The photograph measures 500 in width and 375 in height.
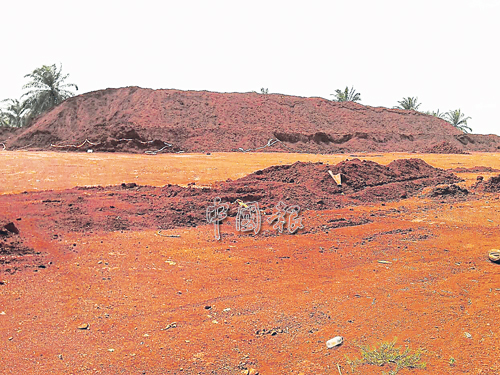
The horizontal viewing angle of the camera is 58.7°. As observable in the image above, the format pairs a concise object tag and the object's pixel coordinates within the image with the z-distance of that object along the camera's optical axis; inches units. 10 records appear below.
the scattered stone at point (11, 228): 271.3
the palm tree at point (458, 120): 2081.7
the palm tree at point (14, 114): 1934.5
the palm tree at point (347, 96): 2111.8
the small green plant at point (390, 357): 130.7
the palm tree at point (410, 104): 2110.0
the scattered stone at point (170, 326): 159.1
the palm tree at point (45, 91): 1716.3
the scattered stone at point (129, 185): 510.6
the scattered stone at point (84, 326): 159.9
